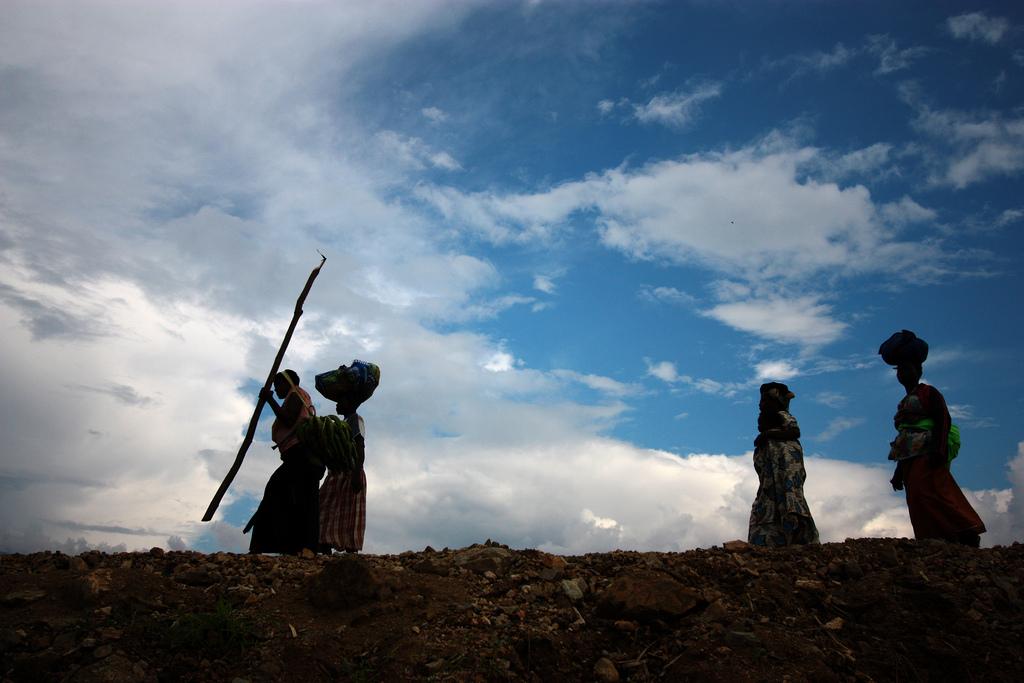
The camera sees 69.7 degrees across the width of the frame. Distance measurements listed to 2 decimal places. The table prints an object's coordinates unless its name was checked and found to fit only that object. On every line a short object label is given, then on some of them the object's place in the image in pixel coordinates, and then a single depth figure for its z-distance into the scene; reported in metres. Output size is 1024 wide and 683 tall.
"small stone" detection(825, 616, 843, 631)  5.22
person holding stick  7.64
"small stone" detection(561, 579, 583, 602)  5.48
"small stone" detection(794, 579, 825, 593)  5.66
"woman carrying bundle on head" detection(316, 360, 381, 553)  8.38
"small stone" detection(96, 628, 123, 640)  4.81
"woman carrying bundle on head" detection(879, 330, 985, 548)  7.97
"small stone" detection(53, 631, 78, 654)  4.72
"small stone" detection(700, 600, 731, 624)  5.13
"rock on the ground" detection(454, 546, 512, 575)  6.05
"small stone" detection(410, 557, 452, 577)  5.97
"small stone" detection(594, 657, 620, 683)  4.64
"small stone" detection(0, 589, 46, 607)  5.15
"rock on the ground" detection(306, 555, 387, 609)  5.30
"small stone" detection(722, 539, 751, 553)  6.89
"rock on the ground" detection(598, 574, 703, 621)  5.16
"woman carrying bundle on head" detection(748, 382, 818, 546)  8.86
